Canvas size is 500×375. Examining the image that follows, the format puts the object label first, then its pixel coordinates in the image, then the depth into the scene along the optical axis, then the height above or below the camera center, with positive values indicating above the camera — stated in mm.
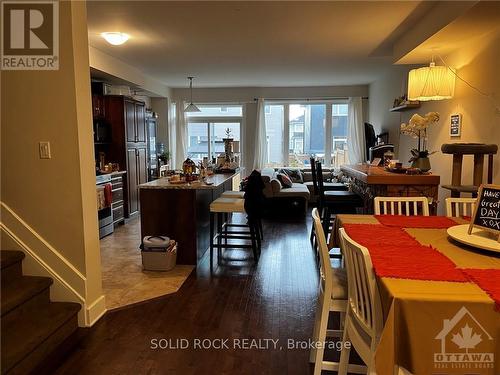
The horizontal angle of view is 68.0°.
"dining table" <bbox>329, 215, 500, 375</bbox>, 1243 -602
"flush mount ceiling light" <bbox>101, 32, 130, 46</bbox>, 4070 +1198
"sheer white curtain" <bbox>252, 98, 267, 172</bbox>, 8344 +147
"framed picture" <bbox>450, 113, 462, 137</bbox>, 3922 +217
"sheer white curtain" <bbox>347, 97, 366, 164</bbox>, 8094 +327
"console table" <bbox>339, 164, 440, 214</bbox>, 3352 -364
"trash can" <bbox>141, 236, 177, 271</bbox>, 3643 -1054
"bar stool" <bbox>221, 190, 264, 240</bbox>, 4316 -576
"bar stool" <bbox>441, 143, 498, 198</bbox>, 3004 -144
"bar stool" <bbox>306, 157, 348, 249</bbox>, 4146 -504
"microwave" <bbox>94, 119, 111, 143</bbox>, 5445 +231
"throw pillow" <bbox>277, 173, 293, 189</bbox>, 6801 -650
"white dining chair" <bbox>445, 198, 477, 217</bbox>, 2668 -457
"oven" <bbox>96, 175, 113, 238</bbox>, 4914 -771
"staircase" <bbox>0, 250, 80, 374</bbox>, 2035 -1086
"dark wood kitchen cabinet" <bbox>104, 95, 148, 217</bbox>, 5695 +102
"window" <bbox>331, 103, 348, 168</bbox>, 8406 +252
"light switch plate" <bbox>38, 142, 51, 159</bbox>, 2531 -17
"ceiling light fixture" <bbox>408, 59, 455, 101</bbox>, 3367 +565
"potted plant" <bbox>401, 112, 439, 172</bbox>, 3389 +132
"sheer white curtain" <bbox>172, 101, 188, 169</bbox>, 8609 +301
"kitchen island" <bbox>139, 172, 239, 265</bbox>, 3762 -691
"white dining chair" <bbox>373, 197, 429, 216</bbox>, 2721 -421
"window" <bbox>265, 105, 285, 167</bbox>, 8570 +265
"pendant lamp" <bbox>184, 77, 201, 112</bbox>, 6969 +706
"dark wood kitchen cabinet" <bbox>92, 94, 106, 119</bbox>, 5605 +610
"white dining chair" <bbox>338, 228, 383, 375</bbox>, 1452 -681
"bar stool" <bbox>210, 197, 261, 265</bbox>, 3861 -827
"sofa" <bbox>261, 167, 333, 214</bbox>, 6406 -889
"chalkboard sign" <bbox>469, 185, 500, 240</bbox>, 1833 -329
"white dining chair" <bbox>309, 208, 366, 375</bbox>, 1850 -808
